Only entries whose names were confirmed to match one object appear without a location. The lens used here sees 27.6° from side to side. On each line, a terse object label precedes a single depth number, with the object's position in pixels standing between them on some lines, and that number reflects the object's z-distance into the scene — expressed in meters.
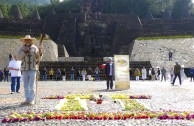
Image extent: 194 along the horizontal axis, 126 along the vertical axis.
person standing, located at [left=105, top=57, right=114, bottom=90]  20.92
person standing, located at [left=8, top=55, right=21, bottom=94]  16.77
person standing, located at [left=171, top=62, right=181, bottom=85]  26.08
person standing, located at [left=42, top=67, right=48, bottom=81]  37.00
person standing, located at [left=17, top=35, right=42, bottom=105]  11.34
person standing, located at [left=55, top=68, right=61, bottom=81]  37.53
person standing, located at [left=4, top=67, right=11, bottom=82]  36.49
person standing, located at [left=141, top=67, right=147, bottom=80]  36.75
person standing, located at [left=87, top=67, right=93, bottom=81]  37.01
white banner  21.09
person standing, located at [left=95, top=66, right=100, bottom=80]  36.47
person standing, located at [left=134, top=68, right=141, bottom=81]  36.06
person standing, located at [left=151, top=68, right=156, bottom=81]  35.92
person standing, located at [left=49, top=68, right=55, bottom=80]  37.72
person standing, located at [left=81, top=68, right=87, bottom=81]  36.81
